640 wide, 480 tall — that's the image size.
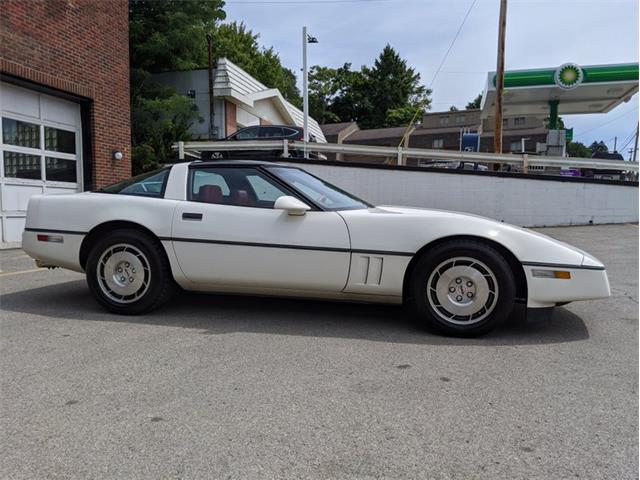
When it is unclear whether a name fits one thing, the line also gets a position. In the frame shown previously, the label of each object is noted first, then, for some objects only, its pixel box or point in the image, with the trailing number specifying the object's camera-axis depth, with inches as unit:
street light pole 715.4
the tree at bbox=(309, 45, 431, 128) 2470.5
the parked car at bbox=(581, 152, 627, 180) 520.9
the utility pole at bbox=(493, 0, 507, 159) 666.8
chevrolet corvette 141.3
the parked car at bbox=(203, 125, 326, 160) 615.0
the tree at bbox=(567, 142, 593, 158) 3316.2
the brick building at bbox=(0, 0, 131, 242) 337.7
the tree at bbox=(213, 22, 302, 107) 1417.3
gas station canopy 737.0
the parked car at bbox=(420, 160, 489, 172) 534.6
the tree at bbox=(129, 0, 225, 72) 666.8
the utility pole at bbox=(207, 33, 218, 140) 766.5
